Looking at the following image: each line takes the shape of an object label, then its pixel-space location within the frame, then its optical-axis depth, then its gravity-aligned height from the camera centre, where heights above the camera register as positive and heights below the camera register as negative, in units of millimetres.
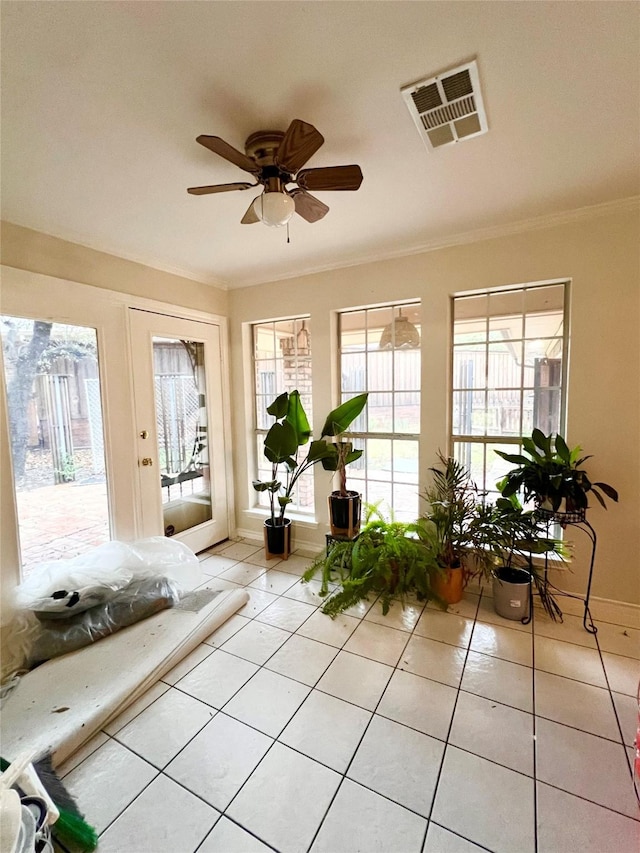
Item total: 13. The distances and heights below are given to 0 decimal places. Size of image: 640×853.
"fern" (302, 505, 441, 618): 2453 -1219
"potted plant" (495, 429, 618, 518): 2035 -518
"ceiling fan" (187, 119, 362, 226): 1432 +951
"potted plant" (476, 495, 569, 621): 2248 -1023
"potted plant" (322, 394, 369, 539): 2869 -580
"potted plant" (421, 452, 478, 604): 2387 -902
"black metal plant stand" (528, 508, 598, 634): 2064 -756
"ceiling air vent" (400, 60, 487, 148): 1259 +1089
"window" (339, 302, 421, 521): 2967 -4
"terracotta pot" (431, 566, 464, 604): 2455 -1329
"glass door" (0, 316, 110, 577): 2143 -243
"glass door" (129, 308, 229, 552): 2854 -268
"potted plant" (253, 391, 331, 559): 2982 -478
